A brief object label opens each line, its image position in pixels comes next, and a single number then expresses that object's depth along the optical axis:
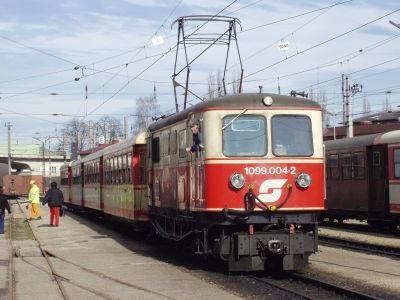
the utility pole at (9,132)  79.57
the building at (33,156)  112.88
